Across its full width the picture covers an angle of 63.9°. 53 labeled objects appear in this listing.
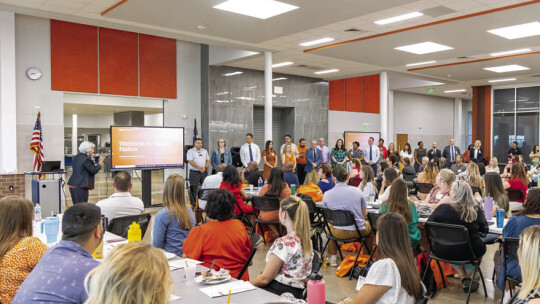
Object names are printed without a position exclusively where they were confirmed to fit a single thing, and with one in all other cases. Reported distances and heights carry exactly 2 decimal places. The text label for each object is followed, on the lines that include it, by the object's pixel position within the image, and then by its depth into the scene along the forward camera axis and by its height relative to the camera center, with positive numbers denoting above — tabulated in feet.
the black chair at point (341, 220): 17.01 -3.33
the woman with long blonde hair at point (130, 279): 4.51 -1.51
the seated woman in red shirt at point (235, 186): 20.53 -2.36
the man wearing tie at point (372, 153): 43.60 -1.60
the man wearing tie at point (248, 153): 38.14 -1.40
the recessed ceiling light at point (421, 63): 41.19 +7.23
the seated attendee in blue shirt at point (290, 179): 25.36 -2.44
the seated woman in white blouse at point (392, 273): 7.74 -2.45
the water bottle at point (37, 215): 14.75 -2.65
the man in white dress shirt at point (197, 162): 33.60 -1.95
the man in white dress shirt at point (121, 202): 14.12 -2.15
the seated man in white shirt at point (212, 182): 24.23 -2.51
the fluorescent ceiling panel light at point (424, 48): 34.12 +7.28
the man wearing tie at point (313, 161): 40.60 -2.25
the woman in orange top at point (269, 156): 35.94 -1.60
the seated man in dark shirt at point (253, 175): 26.73 -2.33
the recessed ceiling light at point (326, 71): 46.34 +7.13
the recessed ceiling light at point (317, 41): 32.30 +7.32
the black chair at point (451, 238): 13.65 -3.25
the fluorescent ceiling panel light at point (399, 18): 25.76 +7.31
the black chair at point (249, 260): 10.41 -2.95
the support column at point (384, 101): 45.96 +3.84
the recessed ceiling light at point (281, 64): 41.60 +7.16
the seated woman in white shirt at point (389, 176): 19.62 -1.77
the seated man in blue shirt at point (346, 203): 17.49 -2.69
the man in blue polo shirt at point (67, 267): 5.77 -1.83
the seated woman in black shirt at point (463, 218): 14.01 -2.64
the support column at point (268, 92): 36.42 +3.79
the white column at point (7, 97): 28.66 +2.69
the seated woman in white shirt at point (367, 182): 21.70 -2.31
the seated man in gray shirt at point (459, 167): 31.52 -2.18
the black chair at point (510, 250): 11.63 -3.08
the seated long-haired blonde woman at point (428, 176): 24.35 -2.21
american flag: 29.35 -0.66
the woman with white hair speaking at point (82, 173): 24.70 -2.04
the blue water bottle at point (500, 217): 15.08 -2.79
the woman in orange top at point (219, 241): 10.36 -2.50
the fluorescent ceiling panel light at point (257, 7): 23.76 +7.37
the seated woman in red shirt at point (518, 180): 21.21 -2.11
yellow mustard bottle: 11.21 -2.48
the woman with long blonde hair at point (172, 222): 12.31 -2.43
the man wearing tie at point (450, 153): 49.88 -1.85
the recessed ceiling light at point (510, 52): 36.53 +7.30
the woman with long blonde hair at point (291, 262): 9.59 -2.78
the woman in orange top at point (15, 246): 7.92 -2.06
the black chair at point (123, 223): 13.52 -2.74
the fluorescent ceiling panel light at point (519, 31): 28.35 +7.30
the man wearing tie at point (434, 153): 50.45 -1.88
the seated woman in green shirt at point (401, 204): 14.89 -2.31
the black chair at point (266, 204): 19.70 -3.08
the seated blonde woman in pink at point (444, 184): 18.04 -1.96
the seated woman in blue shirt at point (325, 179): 22.59 -2.19
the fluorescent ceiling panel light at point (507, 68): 43.83 +7.17
